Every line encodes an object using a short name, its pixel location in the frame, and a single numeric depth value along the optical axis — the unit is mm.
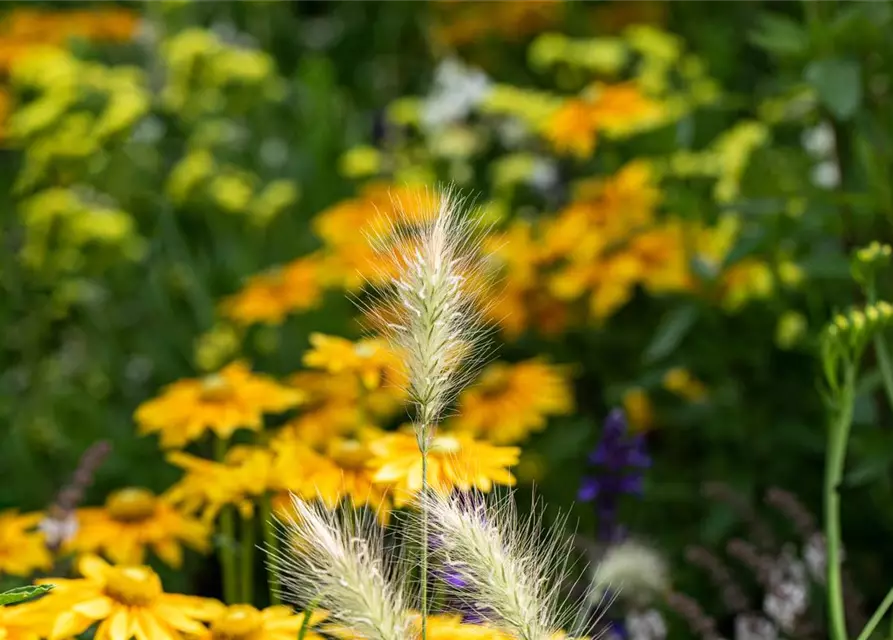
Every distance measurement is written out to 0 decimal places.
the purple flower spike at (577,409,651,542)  1596
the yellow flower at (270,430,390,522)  1387
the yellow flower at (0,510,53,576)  1463
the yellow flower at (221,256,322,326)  1847
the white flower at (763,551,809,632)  1512
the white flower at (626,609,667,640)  1542
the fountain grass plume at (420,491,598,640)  1217
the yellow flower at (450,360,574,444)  1673
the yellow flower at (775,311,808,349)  1753
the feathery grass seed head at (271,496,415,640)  1195
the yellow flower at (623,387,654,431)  1942
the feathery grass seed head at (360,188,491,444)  1245
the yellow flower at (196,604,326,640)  1302
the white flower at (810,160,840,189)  1915
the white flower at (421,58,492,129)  2289
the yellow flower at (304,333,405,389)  1491
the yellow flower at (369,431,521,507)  1325
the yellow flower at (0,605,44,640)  1298
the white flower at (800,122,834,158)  1892
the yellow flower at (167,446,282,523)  1419
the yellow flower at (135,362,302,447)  1563
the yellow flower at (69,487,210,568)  1515
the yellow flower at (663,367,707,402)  1838
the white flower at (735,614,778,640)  1528
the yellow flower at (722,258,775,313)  1742
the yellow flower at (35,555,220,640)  1302
